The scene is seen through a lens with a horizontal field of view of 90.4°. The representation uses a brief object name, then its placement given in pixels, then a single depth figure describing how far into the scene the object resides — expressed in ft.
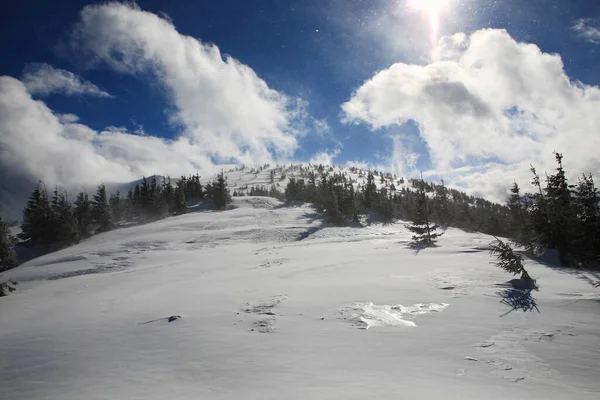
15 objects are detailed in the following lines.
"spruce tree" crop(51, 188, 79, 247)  159.43
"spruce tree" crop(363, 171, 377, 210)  243.27
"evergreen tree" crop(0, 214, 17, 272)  115.10
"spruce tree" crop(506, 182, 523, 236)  190.10
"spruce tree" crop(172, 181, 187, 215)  236.63
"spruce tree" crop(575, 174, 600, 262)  79.10
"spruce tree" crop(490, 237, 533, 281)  48.52
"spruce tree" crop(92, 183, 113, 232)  198.39
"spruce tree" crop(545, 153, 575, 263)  76.33
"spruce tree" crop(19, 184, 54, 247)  160.45
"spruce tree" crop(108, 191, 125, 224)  249.43
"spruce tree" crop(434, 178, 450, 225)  235.75
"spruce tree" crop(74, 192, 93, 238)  193.47
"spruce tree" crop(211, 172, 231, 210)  245.04
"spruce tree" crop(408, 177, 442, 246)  106.20
